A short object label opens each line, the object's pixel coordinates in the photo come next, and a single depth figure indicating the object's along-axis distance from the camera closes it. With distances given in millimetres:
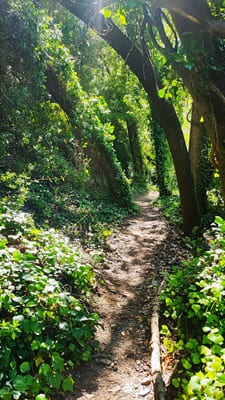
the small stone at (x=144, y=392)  3031
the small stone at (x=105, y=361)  3510
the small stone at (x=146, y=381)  3168
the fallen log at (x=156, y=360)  2783
